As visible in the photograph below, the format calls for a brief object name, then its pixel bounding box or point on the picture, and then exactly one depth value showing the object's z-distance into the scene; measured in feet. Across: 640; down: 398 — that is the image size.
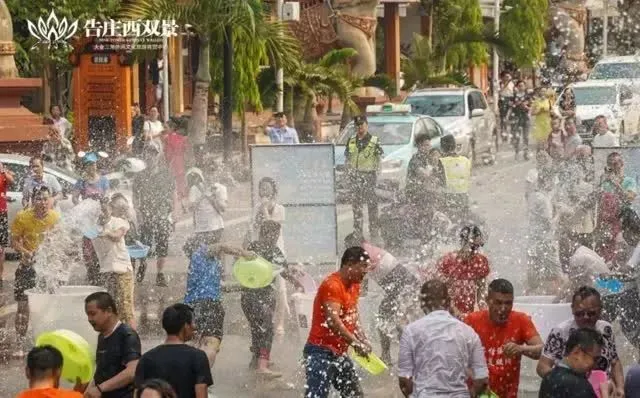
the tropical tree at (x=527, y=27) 166.81
